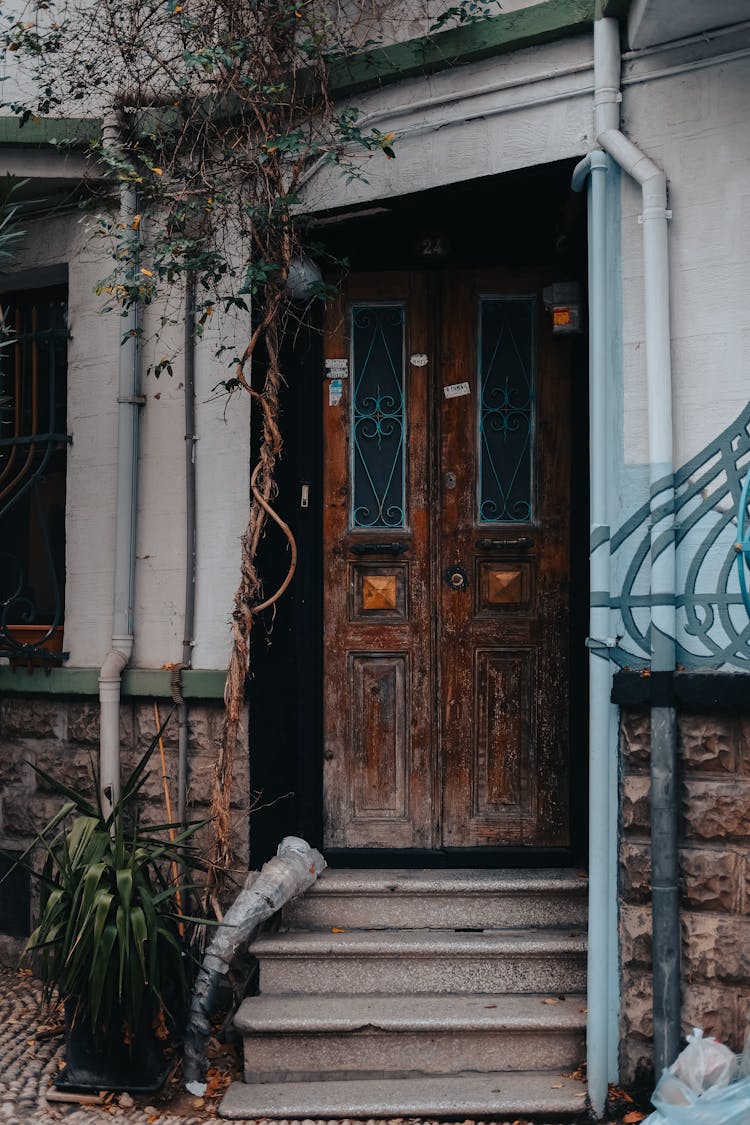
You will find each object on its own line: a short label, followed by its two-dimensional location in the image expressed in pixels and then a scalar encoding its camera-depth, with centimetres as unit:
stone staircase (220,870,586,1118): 403
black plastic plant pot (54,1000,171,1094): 411
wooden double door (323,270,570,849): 507
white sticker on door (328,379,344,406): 520
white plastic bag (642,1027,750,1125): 339
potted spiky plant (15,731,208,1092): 400
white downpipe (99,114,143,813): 510
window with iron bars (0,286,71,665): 564
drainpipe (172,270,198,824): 499
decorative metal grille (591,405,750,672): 394
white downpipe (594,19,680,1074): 387
